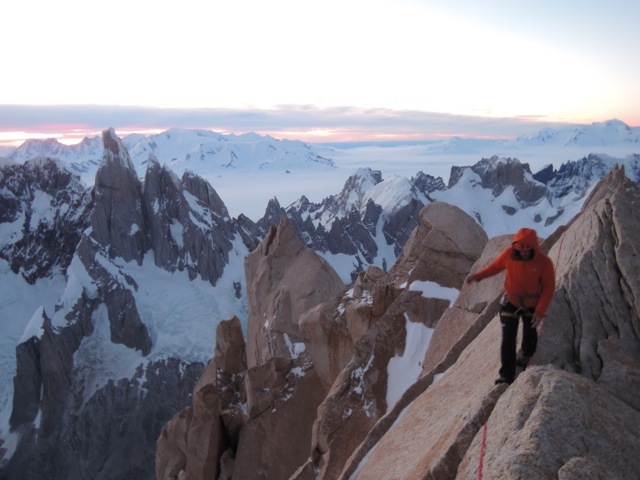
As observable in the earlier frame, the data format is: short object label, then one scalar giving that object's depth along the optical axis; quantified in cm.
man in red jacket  938
